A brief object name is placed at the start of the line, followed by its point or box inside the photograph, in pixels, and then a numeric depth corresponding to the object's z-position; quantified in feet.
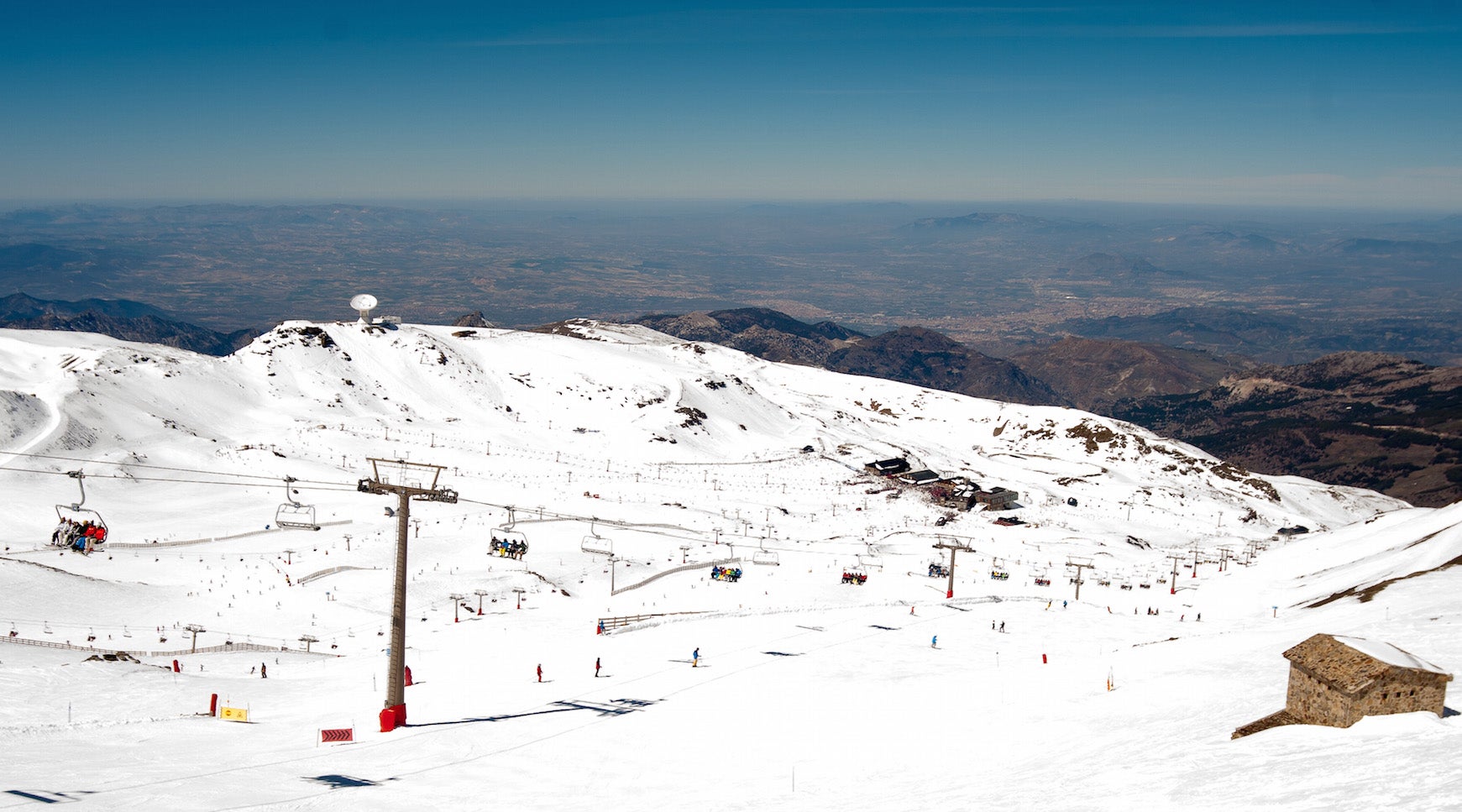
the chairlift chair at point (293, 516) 209.11
